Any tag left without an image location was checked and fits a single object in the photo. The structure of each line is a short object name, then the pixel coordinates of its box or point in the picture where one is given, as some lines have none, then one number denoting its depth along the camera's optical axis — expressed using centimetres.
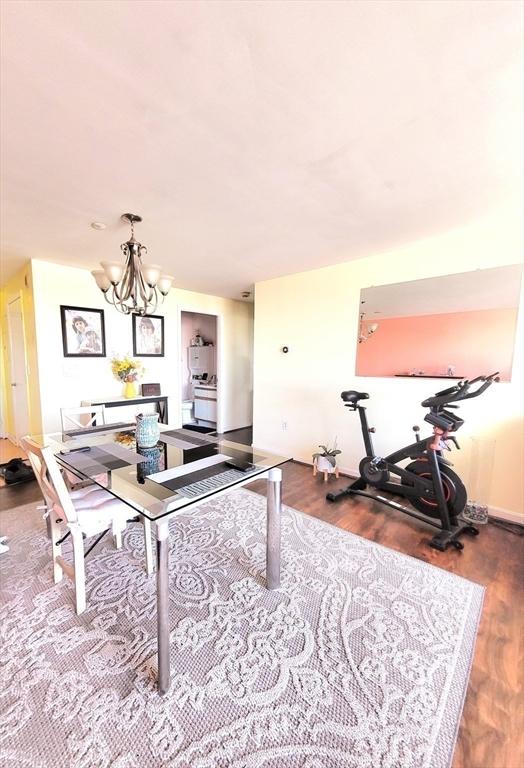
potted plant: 331
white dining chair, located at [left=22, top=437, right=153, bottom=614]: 153
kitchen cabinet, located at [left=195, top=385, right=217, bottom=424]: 570
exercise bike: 224
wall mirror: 246
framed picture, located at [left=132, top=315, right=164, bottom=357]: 424
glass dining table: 119
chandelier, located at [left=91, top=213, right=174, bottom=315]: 209
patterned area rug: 103
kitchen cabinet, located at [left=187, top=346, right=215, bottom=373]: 646
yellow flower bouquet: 393
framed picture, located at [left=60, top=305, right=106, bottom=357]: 360
